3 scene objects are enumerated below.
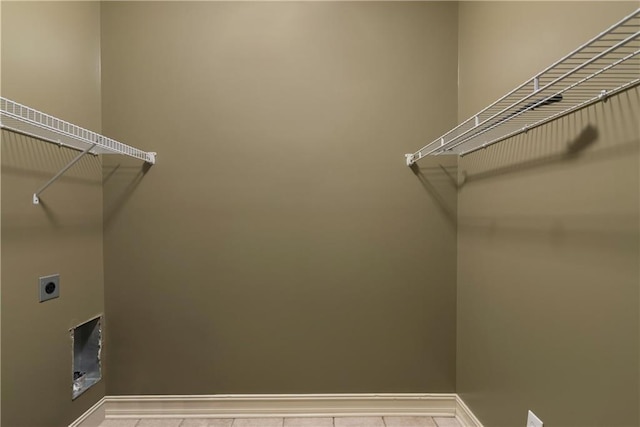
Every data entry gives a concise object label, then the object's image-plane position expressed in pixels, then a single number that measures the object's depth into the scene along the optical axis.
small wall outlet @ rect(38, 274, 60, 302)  1.43
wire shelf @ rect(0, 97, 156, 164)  1.24
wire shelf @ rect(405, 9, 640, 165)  0.85
